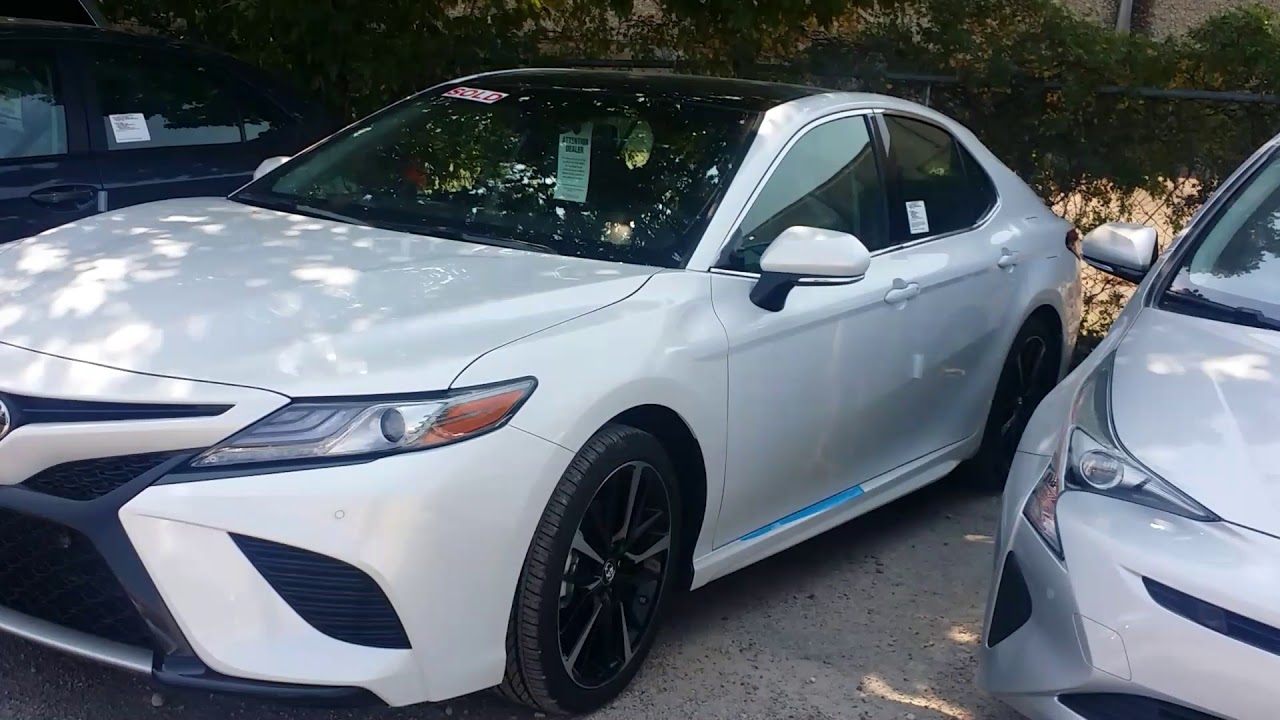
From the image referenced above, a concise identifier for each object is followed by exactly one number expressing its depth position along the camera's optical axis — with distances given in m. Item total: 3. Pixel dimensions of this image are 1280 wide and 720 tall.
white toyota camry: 2.78
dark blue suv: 5.07
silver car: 2.70
